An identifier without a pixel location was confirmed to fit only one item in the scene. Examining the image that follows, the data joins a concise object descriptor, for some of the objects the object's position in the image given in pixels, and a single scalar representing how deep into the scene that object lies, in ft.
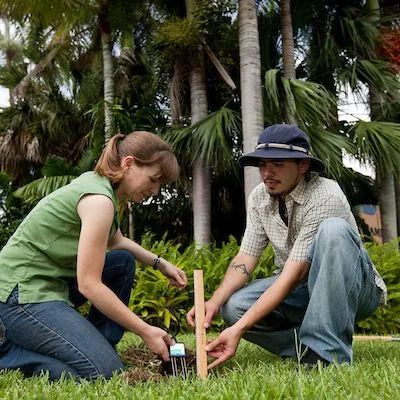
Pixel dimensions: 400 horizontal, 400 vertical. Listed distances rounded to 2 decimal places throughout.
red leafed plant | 32.32
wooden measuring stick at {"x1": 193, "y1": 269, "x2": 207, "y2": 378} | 7.70
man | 7.97
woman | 7.88
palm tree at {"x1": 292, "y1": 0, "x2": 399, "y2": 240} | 30.53
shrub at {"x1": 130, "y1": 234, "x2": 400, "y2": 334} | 19.84
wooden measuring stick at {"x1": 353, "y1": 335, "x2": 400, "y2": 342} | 13.07
